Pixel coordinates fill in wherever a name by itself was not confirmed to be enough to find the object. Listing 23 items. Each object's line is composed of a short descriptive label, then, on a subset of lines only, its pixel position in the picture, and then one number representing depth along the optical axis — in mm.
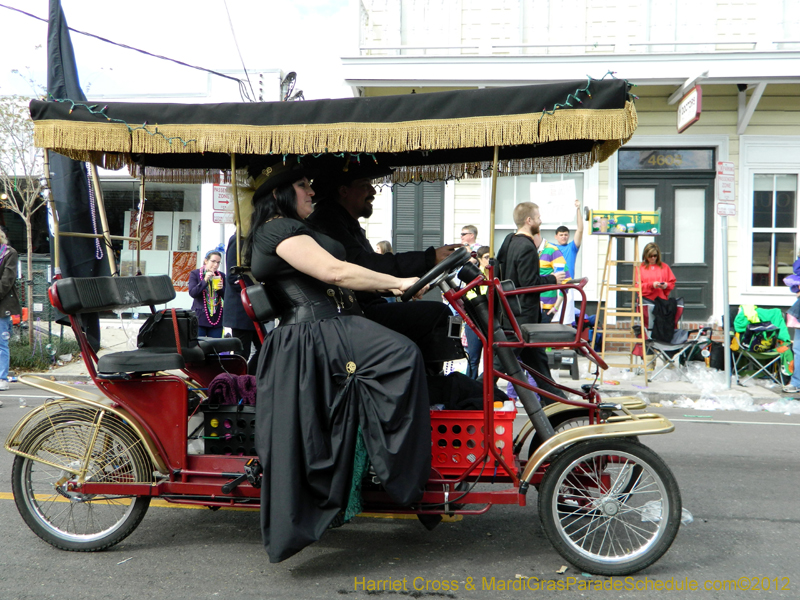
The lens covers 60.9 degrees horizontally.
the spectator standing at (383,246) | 9109
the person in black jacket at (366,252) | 3936
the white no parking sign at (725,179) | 8781
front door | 12258
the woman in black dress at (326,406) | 3193
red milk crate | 3504
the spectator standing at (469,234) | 8289
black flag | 3900
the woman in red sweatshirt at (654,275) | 10430
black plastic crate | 3783
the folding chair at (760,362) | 9398
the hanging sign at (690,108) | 9648
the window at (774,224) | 12039
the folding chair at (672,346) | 9883
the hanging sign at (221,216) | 8767
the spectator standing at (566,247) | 9516
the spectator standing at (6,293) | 8320
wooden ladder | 9461
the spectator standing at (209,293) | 8711
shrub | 10469
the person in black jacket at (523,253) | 6270
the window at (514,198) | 12141
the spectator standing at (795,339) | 8852
